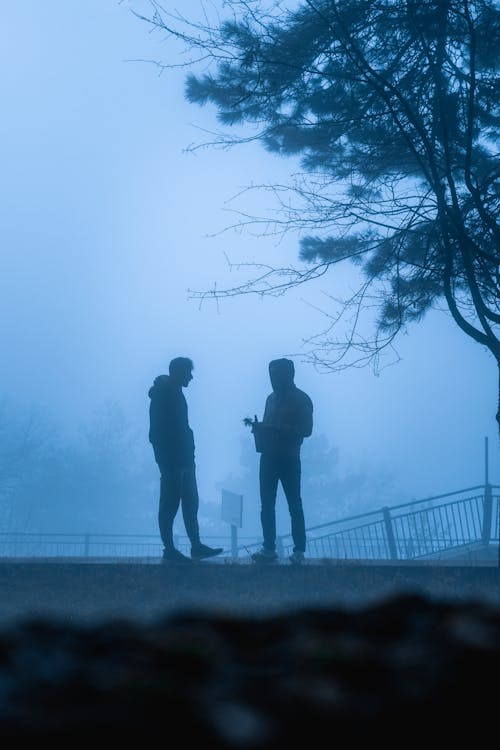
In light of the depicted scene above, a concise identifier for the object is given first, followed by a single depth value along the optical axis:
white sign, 16.50
